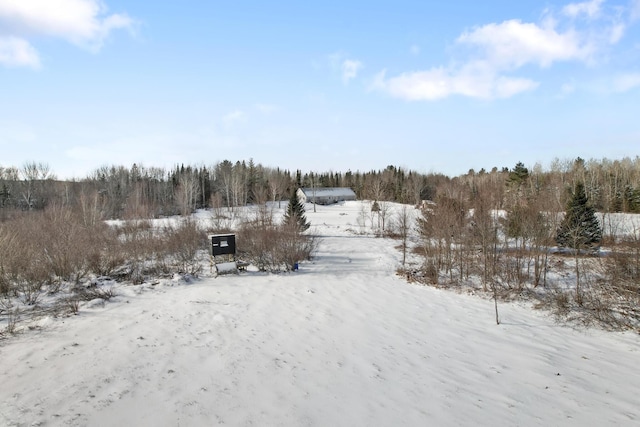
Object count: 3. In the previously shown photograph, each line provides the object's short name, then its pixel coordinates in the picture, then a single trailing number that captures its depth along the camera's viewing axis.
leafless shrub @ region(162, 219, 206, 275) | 18.47
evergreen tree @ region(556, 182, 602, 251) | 23.58
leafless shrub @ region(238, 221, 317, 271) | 18.94
